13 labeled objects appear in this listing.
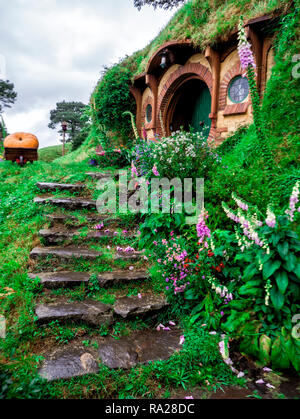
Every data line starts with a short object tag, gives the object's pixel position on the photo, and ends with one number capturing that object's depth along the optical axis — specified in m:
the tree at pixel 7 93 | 22.50
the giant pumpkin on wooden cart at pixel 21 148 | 7.61
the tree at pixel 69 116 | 24.51
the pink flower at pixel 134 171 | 4.62
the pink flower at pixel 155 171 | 3.82
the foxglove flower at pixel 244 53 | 2.70
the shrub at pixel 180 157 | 3.94
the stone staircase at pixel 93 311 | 1.97
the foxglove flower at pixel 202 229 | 2.58
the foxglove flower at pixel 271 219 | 1.92
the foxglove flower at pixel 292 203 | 1.91
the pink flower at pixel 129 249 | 3.46
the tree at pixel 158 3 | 11.80
